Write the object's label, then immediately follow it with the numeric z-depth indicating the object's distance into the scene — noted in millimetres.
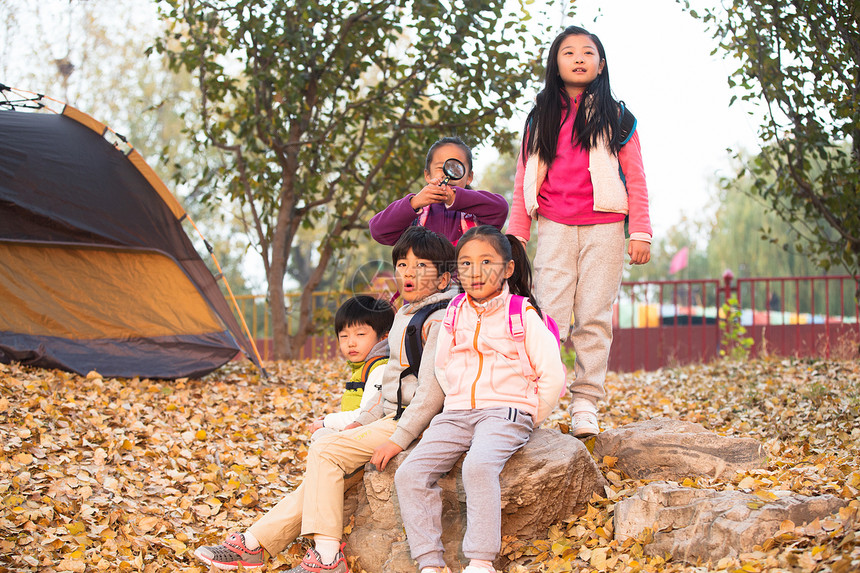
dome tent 5367
